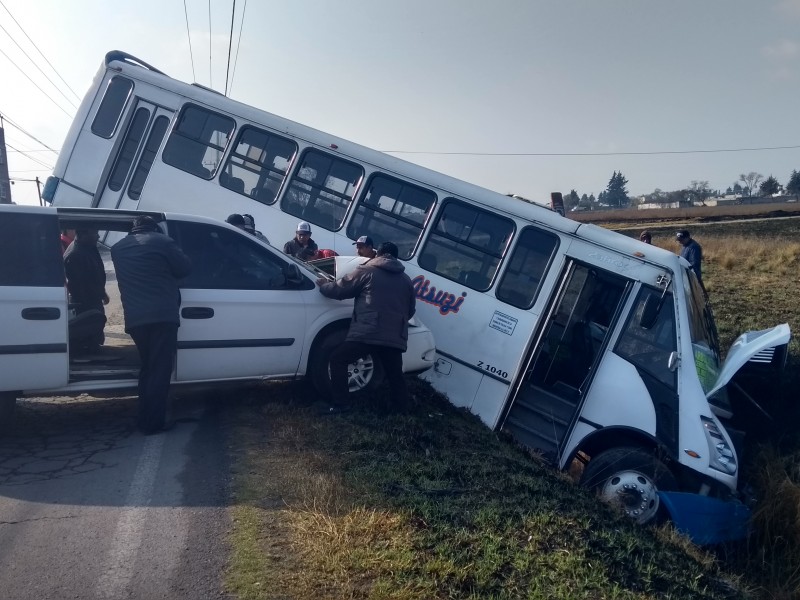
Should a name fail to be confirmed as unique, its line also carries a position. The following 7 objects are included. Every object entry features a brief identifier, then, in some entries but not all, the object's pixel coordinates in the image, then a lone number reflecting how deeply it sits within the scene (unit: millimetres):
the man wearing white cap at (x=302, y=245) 9992
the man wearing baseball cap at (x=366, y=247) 8422
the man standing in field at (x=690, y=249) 13938
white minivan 6703
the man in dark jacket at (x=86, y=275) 8711
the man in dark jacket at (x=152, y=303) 6957
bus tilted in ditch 8016
